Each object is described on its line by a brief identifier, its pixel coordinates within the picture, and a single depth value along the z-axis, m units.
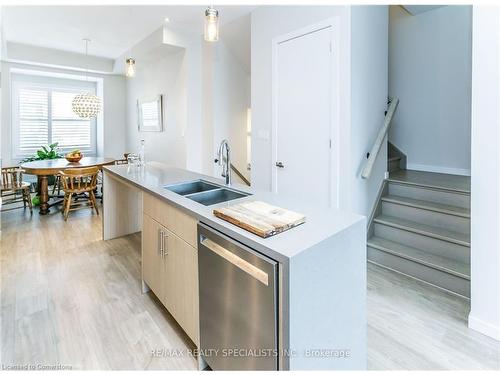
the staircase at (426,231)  2.52
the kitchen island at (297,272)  1.11
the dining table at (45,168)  4.49
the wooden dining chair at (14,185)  4.60
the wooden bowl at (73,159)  5.09
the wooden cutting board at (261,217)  1.27
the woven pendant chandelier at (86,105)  5.34
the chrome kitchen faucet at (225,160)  2.18
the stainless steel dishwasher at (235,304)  1.15
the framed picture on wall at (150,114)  5.53
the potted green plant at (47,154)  6.02
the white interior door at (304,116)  2.90
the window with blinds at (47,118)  6.29
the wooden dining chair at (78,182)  4.43
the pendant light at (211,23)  2.04
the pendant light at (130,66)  3.71
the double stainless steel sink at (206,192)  2.09
